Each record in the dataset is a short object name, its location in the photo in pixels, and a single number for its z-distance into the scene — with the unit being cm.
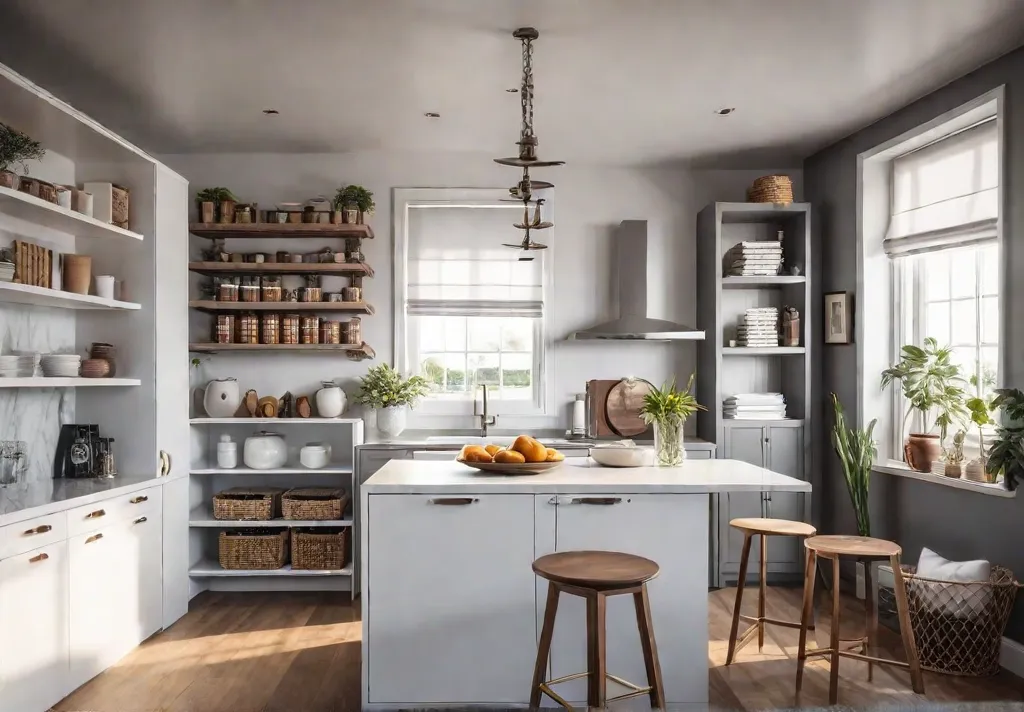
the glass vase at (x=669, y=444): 339
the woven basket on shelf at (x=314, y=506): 477
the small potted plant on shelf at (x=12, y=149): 324
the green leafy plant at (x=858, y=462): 445
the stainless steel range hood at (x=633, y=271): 527
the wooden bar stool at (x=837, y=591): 321
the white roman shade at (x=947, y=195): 391
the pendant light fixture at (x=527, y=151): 320
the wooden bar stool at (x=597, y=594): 250
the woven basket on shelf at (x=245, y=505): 480
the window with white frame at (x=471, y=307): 538
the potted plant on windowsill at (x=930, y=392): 410
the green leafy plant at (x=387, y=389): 499
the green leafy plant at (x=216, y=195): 492
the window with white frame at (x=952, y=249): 396
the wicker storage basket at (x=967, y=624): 345
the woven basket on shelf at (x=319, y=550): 473
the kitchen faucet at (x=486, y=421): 510
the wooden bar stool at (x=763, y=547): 364
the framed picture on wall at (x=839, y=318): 483
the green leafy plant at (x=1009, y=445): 341
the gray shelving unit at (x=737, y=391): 501
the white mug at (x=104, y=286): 393
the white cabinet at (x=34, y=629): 292
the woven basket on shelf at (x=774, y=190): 506
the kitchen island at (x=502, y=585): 302
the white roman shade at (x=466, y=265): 538
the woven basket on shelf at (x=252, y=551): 475
